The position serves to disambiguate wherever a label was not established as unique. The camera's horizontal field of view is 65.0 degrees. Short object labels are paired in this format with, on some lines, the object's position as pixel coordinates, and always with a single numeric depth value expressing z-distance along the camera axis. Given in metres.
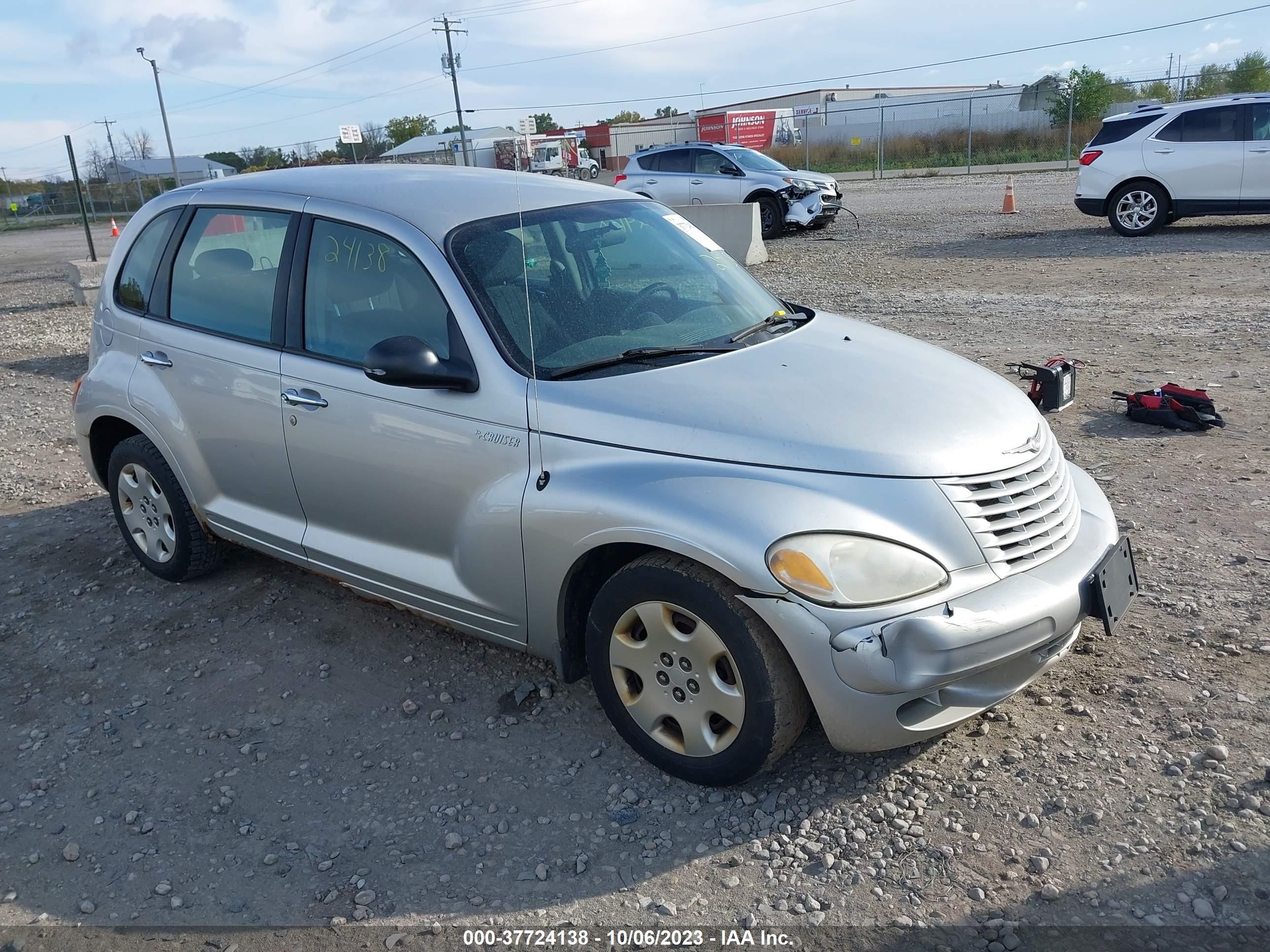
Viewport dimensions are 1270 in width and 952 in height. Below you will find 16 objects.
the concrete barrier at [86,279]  15.23
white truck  48.78
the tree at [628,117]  101.32
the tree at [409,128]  101.56
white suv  13.88
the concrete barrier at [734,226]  15.17
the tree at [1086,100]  41.78
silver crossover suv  18.27
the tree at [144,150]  95.00
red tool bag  6.14
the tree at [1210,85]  36.84
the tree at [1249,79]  42.59
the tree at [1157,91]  43.12
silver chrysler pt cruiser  2.85
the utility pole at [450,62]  59.62
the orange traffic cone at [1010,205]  19.27
